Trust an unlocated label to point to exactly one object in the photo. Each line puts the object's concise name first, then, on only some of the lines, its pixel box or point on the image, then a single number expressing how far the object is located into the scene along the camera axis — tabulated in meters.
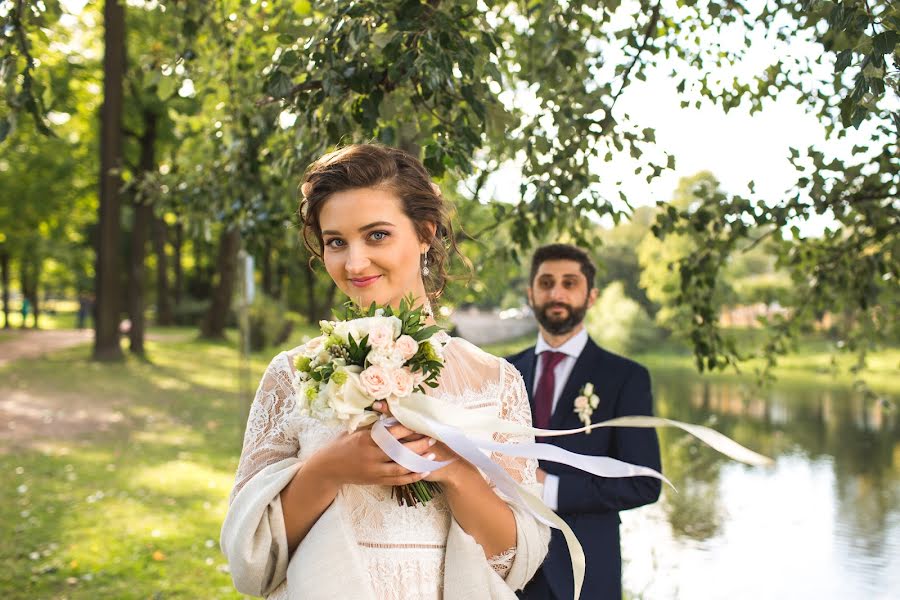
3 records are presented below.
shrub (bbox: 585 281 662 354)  20.09
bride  2.04
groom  3.47
